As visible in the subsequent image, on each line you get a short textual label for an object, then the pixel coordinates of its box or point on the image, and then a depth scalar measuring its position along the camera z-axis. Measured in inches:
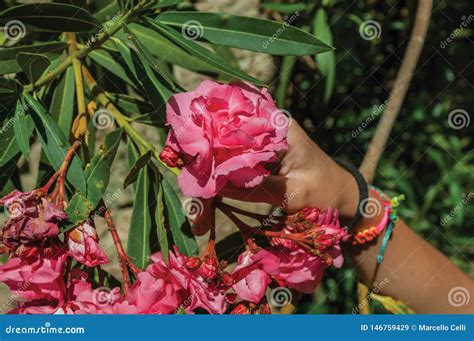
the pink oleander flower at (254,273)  18.7
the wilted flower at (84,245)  17.7
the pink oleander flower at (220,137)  17.7
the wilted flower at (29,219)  17.1
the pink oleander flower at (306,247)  19.1
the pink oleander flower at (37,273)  17.4
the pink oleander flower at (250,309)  19.0
